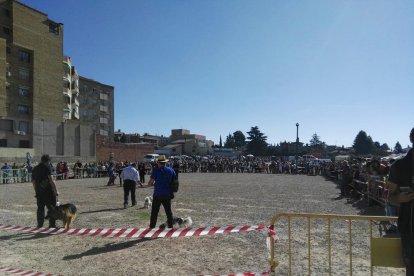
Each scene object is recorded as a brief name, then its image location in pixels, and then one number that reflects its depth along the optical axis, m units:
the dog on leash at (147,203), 13.85
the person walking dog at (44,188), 9.53
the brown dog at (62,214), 9.44
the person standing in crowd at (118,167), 33.62
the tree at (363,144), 145.38
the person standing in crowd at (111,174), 25.88
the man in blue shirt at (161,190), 9.05
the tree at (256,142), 108.89
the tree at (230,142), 162.62
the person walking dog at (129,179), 13.99
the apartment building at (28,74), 52.28
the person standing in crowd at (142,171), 26.69
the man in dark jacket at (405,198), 3.86
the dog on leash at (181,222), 9.42
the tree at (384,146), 156.07
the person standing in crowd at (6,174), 29.50
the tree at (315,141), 171.00
